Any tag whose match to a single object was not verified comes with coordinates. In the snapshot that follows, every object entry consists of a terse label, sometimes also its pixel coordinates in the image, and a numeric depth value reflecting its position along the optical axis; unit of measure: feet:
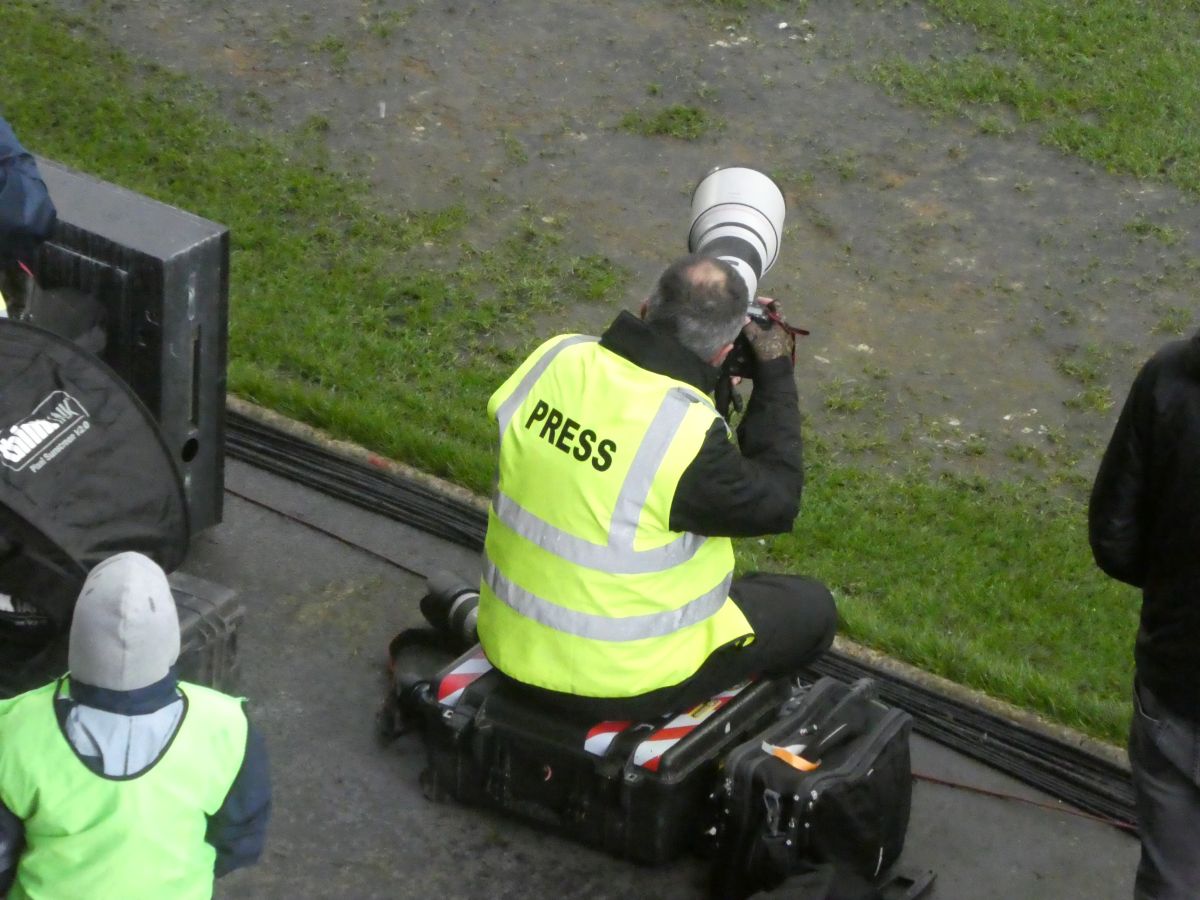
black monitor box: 33.19
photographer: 26.96
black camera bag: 27.27
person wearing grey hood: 19.40
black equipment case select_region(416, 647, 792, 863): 28.53
